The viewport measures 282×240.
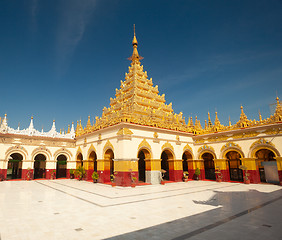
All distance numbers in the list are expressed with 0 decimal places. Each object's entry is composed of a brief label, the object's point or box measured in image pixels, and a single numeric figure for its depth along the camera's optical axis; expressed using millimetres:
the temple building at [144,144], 18625
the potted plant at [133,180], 17386
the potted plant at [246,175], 19141
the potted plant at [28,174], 24266
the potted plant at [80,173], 24005
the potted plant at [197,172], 22688
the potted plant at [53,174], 26095
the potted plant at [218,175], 21472
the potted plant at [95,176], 20531
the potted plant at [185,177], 21672
